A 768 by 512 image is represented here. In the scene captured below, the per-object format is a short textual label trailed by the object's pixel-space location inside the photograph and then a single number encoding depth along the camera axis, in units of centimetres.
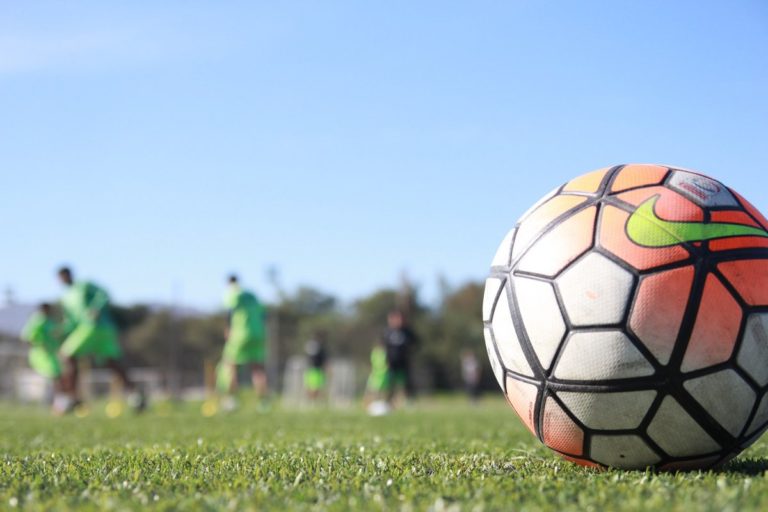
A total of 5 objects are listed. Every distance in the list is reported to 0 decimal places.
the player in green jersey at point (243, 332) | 1485
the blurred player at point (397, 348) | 1800
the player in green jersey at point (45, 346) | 1562
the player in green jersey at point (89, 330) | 1267
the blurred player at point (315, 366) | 2398
